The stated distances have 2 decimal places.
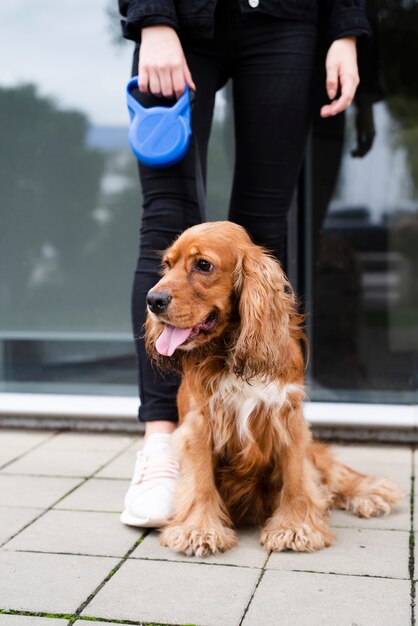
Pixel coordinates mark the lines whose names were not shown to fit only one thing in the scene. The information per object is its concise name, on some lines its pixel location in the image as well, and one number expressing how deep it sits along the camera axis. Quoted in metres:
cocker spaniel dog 2.28
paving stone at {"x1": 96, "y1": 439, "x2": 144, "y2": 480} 3.11
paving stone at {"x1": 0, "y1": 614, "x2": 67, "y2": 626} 1.86
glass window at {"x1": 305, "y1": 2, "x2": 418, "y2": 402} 4.10
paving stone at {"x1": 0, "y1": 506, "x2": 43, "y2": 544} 2.48
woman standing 2.55
